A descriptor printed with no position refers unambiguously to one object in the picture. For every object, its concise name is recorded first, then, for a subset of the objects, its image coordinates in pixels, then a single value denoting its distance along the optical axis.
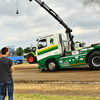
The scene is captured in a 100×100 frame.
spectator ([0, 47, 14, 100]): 3.70
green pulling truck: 9.89
